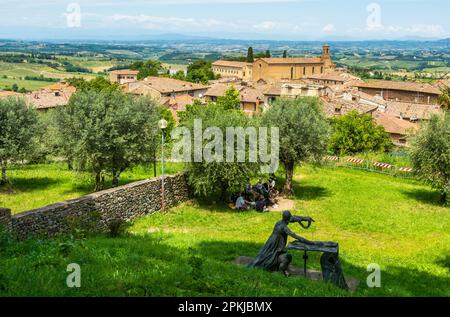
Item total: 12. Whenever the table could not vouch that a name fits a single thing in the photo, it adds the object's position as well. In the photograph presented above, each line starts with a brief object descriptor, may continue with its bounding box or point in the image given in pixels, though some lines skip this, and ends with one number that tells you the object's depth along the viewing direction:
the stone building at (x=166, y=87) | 105.06
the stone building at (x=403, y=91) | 102.38
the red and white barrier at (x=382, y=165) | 34.74
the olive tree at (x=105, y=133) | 20.84
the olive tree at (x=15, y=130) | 22.77
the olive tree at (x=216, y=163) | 21.03
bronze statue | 11.10
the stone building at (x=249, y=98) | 90.46
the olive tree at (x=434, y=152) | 23.56
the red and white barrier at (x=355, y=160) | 36.39
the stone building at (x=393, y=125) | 60.12
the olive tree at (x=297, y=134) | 23.86
